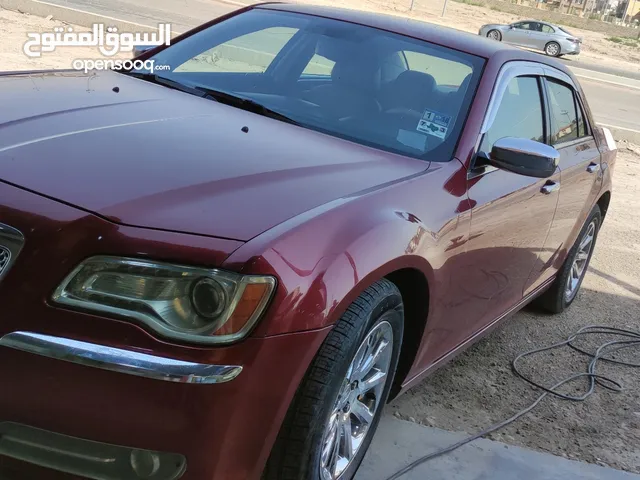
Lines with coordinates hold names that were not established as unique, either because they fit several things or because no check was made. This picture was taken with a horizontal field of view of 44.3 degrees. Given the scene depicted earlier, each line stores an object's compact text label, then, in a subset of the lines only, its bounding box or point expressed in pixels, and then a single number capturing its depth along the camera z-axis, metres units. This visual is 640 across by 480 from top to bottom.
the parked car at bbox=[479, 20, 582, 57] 31.34
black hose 3.36
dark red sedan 1.95
